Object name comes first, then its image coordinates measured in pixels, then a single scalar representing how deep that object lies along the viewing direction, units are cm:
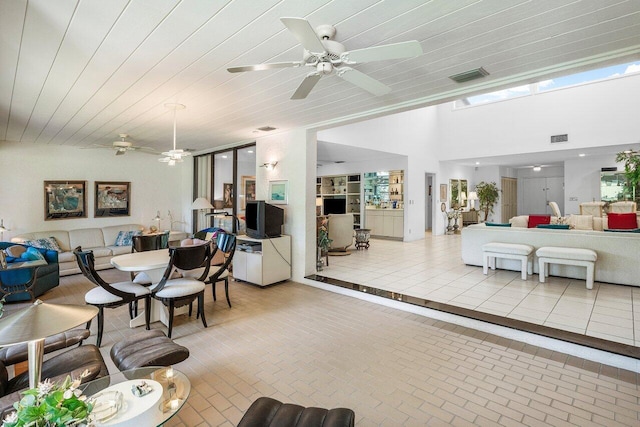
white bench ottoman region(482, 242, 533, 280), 517
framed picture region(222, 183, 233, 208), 843
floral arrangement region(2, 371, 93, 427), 88
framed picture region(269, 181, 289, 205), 561
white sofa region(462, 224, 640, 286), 475
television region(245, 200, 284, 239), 512
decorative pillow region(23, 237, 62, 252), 581
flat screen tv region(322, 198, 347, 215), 951
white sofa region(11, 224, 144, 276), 599
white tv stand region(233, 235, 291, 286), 504
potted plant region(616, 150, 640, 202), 507
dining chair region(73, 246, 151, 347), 310
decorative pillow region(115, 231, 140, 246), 687
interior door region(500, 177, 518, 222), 1238
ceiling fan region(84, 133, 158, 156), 510
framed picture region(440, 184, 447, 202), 1099
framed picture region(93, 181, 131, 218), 715
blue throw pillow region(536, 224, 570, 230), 562
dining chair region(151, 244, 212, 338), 327
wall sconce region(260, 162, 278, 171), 579
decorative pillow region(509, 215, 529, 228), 707
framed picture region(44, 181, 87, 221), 650
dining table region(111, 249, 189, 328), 330
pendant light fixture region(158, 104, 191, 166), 396
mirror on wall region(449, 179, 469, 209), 1171
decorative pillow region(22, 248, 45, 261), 476
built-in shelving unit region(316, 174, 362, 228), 1084
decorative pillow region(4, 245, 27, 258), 471
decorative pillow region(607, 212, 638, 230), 638
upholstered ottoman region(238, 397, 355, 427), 149
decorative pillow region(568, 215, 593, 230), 732
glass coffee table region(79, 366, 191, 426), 132
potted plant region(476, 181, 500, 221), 1173
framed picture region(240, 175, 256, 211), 886
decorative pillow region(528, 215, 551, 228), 684
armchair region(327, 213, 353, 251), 781
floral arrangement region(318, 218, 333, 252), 627
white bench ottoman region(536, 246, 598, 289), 461
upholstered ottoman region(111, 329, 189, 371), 214
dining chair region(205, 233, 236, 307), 402
